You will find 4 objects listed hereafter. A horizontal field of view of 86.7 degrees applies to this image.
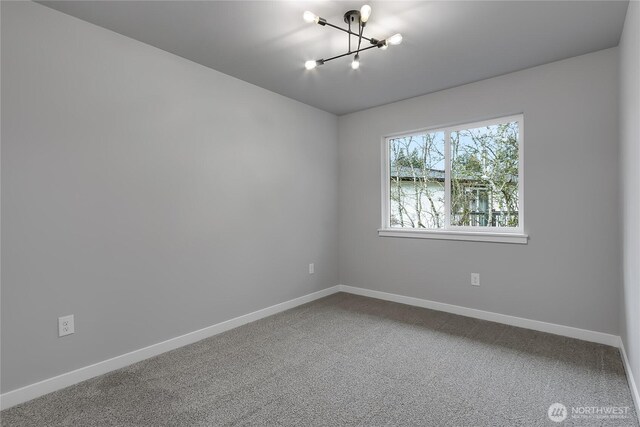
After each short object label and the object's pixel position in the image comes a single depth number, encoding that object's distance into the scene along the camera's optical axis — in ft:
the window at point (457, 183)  10.51
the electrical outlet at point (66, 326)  6.93
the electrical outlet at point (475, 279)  10.87
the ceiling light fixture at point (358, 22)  6.53
